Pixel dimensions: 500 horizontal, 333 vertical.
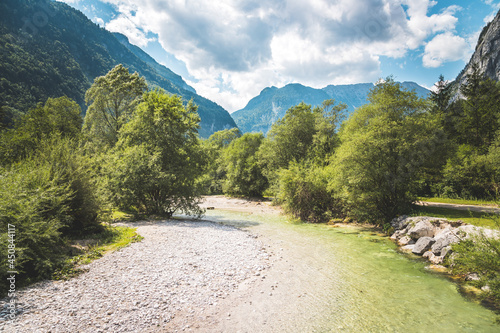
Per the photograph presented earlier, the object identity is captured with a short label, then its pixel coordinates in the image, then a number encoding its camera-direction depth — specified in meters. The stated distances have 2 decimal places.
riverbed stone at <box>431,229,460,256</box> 12.31
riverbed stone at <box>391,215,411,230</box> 17.23
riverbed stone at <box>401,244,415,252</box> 14.12
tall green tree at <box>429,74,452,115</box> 54.03
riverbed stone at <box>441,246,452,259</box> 11.87
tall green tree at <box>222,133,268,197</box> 48.56
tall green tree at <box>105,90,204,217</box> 20.56
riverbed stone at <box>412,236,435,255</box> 13.26
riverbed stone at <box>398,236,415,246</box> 15.00
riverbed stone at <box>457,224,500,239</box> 11.54
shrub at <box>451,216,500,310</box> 6.63
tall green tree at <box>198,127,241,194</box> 25.89
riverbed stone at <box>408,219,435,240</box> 14.78
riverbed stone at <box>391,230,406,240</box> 16.39
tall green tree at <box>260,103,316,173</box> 38.59
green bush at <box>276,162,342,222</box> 24.66
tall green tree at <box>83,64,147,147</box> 32.16
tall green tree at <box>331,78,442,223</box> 17.78
